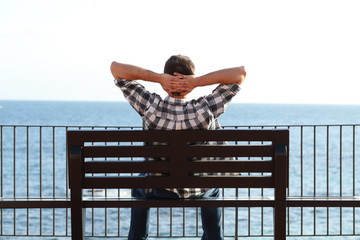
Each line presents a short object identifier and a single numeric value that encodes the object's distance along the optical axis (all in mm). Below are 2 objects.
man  3252
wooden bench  3135
